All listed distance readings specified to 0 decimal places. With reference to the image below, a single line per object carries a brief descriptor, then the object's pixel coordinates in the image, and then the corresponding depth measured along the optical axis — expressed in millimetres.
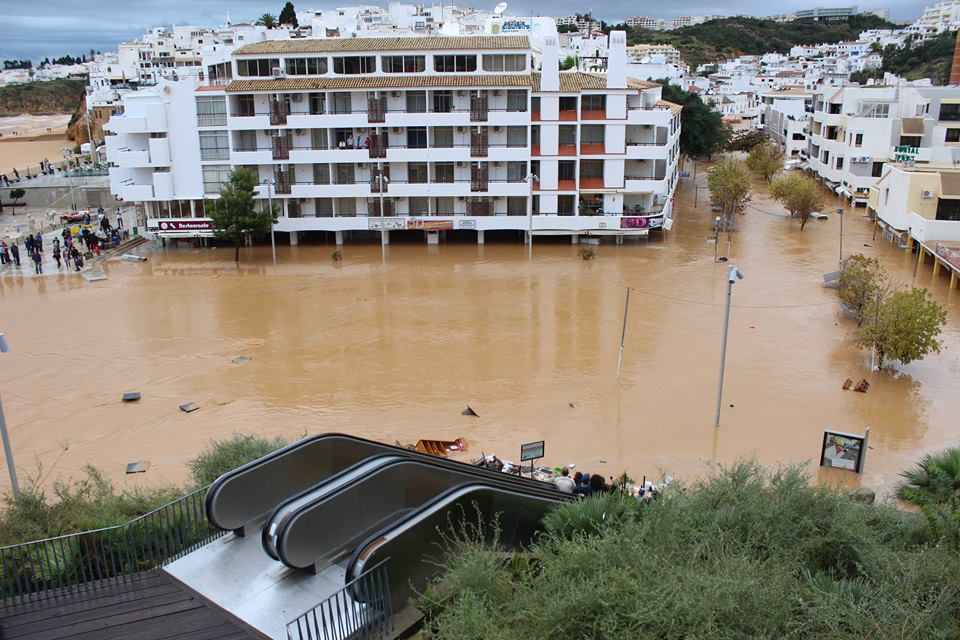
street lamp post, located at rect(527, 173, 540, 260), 37219
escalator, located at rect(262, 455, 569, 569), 8977
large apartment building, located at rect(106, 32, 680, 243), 38938
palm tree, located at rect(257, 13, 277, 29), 87538
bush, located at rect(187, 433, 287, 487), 13609
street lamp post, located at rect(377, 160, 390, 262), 37625
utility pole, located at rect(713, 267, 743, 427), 18641
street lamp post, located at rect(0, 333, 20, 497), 14138
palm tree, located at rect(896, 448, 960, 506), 12859
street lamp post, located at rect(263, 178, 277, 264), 38394
